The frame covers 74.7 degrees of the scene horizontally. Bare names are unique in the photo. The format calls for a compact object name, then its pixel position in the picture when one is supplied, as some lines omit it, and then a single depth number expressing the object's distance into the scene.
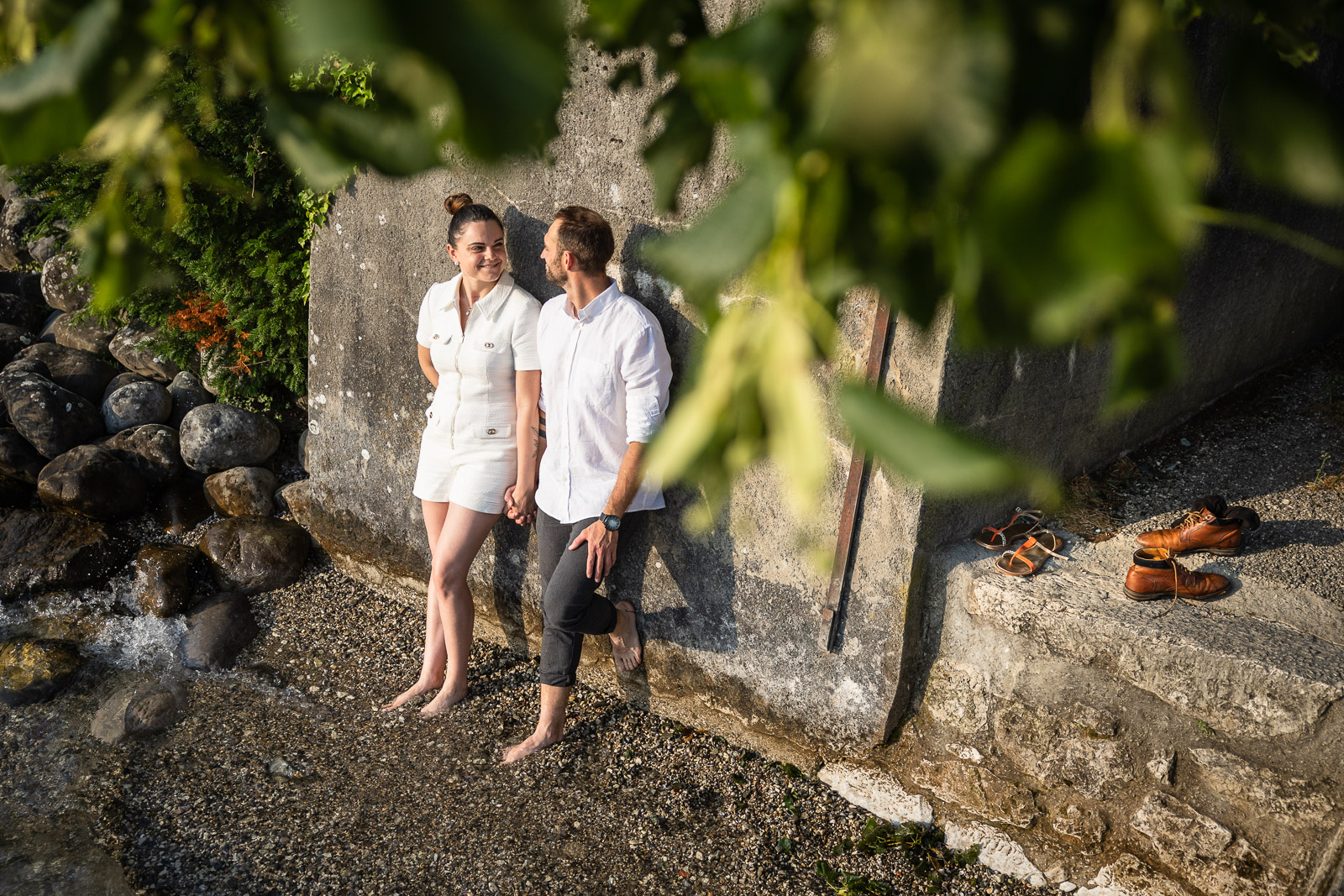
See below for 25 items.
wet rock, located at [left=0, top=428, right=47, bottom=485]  5.36
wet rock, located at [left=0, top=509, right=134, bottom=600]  4.85
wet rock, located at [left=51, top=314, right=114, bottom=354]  6.52
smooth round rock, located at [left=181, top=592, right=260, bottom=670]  4.43
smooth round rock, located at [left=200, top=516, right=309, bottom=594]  4.93
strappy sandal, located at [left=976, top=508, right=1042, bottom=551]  3.31
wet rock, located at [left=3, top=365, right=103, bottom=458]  5.52
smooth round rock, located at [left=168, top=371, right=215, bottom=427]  6.07
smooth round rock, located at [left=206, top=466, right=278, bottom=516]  5.33
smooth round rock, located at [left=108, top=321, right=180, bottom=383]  6.18
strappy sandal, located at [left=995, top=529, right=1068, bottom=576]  3.14
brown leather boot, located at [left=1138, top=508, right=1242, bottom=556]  3.18
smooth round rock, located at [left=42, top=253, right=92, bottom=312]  6.89
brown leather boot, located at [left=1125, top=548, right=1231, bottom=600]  3.00
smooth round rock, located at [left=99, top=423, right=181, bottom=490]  5.57
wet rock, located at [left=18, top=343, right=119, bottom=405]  6.10
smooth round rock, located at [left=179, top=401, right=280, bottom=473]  5.50
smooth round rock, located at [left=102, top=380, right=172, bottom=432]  5.83
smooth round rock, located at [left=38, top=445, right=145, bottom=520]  5.14
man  3.26
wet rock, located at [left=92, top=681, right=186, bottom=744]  3.91
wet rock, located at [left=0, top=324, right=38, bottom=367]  6.55
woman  3.66
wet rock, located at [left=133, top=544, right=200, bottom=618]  4.75
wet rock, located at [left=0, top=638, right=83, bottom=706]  4.17
